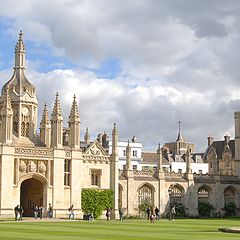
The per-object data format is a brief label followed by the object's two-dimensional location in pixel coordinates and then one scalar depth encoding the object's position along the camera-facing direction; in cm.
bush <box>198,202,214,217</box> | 7650
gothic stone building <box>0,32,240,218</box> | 5759
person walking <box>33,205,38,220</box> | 5509
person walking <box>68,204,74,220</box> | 5719
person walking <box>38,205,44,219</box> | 5702
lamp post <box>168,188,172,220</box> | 7149
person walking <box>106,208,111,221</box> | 5780
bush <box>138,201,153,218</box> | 7131
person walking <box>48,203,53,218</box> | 5712
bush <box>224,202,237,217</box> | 7831
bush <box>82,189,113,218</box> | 6247
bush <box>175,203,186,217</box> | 7369
